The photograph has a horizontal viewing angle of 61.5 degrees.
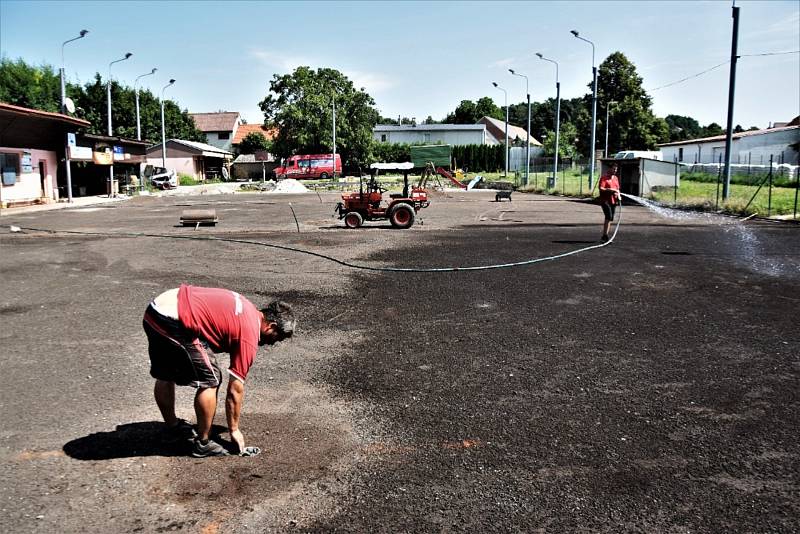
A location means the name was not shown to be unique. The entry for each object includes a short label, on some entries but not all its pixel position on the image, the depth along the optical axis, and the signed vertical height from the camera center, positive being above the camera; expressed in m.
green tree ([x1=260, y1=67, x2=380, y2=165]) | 74.44 +8.61
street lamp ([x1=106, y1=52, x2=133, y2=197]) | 43.30 +0.85
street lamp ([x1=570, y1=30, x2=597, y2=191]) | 39.16 +5.28
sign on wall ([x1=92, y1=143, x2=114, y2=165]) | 41.17 +2.36
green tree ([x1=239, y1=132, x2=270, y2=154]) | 86.12 +6.20
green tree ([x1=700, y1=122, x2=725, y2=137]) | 118.94 +10.78
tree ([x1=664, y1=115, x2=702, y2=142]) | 163.02 +16.01
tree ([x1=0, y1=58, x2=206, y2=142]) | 61.66 +9.24
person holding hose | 16.39 -0.12
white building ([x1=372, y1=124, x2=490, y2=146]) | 101.12 +8.50
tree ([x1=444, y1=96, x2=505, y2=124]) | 128.62 +15.10
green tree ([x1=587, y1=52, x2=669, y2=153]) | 82.81 +9.74
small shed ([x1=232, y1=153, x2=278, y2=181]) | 79.06 +2.58
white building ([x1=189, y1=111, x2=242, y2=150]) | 93.38 +8.74
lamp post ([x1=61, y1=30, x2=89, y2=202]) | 35.66 +4.47
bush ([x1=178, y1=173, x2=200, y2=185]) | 63.54 +1.18
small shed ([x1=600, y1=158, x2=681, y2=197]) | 34.62 +0.67
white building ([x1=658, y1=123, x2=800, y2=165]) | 58.00 +3.78
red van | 68.94 +2.43
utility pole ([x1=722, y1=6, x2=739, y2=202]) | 26.98 +3.94
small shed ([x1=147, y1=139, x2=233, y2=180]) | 68.81 +3.66
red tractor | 20.98 -0.52
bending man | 4.52 -0.98
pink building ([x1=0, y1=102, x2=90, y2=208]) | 31.75 +2.07
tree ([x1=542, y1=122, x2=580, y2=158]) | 83.94 +6.18
